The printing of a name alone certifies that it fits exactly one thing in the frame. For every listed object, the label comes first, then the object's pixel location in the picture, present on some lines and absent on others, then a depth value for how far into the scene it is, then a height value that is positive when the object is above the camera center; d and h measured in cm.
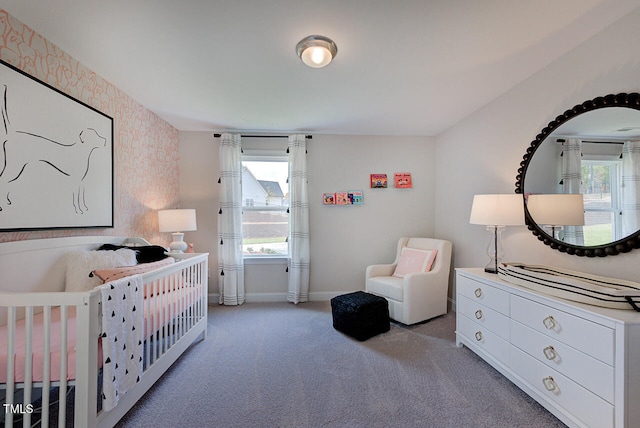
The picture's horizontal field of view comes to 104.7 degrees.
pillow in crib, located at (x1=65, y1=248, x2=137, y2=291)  164 -37
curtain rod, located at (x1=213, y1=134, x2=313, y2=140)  328 +104
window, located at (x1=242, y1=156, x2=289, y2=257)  338 +9
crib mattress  108 -65
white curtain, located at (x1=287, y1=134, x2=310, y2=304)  323 -2
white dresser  107 -74
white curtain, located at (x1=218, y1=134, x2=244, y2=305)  315 -12
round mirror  142 +24
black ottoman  229 -97
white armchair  252 -81
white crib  104 -63
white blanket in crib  118 -64
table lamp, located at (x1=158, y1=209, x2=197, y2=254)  256 -10
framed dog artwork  139 +36
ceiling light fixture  155 +106
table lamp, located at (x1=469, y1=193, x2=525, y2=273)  187 +2
